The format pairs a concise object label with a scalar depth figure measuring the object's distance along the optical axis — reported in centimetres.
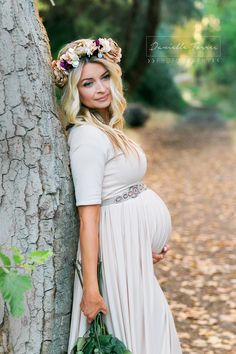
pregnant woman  265
